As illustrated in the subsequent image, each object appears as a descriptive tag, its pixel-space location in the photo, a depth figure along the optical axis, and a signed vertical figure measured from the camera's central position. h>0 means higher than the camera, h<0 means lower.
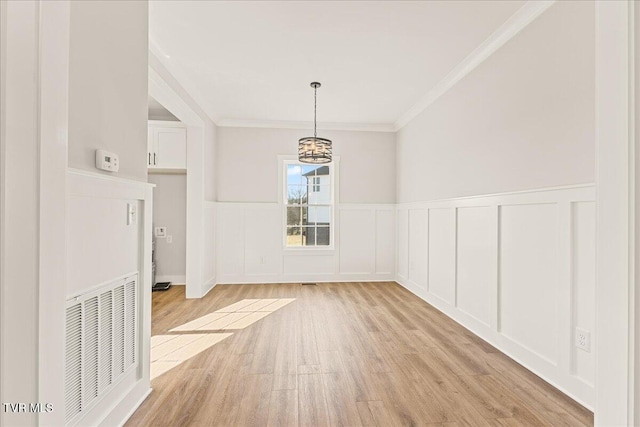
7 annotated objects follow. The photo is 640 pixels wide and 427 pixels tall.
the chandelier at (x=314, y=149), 3.64 +0.77
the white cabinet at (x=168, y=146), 4.55 +1.00
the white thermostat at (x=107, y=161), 1.49 +0.26
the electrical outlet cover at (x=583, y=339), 1.88 -0.77
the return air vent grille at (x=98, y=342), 1.33 -0.65
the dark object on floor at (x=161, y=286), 4.74 -1.15
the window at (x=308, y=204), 5.49 +0.18
